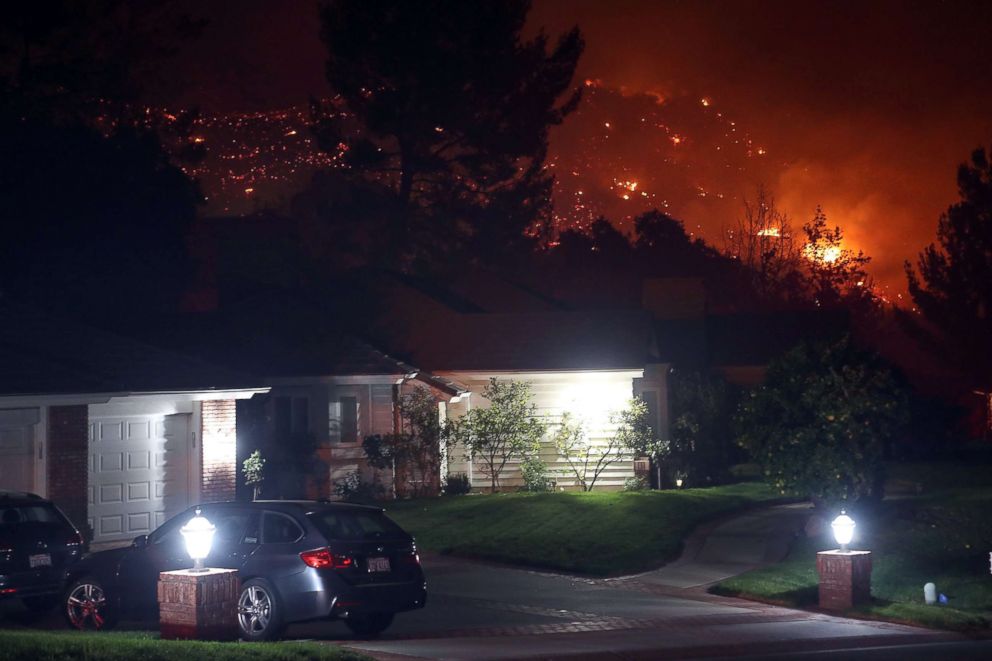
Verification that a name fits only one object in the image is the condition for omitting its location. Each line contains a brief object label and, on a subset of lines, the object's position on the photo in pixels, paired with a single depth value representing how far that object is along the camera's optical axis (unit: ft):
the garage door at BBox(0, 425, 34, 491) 73.87
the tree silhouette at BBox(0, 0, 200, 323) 123.65
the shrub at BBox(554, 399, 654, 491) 111.34
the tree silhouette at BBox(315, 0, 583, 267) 181.47
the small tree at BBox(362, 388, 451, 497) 108.27
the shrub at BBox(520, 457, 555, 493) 112.47
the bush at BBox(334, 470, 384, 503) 107.76
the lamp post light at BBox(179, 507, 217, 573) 44.14
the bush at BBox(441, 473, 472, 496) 113.50
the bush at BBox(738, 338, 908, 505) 74.74
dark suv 53.72
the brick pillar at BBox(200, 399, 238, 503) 86.63
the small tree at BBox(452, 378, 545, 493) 111.45
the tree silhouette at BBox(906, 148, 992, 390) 202.39
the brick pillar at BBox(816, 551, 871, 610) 57.93
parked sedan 46.83
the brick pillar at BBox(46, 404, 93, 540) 75.36
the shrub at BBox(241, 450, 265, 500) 96.43
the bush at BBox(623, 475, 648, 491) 114.21
